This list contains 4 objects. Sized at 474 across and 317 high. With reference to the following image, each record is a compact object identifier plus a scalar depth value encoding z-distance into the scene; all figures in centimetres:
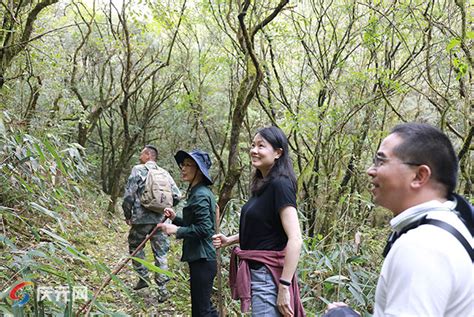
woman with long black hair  231
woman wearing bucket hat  323
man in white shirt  99
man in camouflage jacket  500
